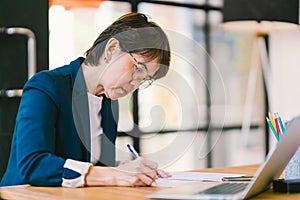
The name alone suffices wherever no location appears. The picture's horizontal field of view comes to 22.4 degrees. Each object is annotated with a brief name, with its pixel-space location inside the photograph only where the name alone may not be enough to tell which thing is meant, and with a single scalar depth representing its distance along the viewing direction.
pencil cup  1.55
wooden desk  1.40
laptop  1.29
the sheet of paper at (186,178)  1.56
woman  1.56
